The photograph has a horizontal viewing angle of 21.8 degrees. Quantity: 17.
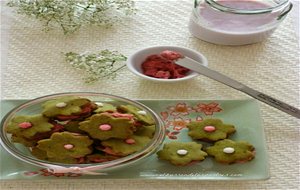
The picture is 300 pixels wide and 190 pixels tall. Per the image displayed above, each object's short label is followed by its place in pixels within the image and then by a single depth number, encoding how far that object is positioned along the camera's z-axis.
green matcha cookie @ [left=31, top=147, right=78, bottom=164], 0.65
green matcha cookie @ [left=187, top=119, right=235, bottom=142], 0.69
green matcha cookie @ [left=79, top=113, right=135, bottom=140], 0.66
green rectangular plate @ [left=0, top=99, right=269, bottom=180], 0.65
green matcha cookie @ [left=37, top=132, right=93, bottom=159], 0.65
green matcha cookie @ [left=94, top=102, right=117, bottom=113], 0.69
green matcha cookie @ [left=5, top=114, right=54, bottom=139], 0.67
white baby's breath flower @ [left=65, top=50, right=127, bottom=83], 0.79
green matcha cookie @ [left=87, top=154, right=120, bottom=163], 0.65
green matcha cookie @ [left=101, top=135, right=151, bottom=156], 0.65
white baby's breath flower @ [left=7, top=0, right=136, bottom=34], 0.86
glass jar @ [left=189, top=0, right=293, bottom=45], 0.83
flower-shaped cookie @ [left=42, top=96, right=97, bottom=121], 0.69
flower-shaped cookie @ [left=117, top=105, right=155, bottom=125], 0.69
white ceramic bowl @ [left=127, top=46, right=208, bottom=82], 0.80
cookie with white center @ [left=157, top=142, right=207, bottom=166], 0.66
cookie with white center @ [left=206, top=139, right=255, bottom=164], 0.66
